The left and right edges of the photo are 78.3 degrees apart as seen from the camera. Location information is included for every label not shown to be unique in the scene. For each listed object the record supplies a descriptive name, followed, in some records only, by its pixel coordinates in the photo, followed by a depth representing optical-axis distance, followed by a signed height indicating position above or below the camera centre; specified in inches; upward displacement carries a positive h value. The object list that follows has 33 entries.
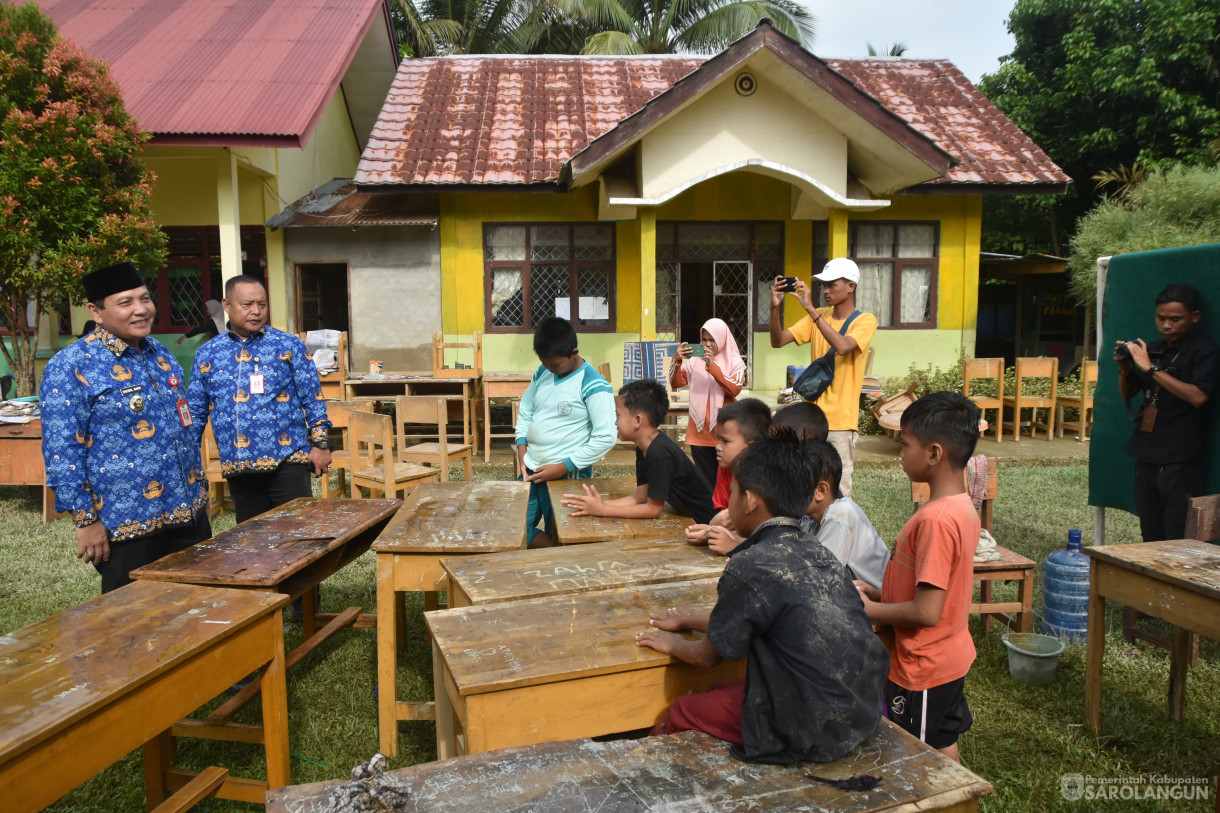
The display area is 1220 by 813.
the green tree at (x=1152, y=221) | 448.8 +78.9
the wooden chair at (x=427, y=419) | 254.2 -25.6
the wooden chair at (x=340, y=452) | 257.4 -38.3
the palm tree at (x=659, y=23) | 684.7 +308.1
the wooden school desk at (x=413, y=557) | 117.5 -33.4
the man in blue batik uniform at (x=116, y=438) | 115.6 -15.2
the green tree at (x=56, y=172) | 285.4 +66.6
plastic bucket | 137.6 -58.1
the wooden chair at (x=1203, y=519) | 131.0 -30.4
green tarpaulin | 166.2 +3.6
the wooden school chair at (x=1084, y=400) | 377.1 -28.2
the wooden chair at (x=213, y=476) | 248.6 -44.0
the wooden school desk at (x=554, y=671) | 78.1 -34.6
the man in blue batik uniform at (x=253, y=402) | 148.6 -11.6
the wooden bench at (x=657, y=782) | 65.2 -40.0
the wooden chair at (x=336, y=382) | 359.9 -18.2
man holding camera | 149.9 -12.0
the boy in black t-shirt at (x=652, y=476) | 135.4 -24.2
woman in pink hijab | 187.0 -10.3
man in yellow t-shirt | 168.7 -1.2
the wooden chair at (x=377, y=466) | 223.1 -39.4
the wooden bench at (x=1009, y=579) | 148.8 -50.2
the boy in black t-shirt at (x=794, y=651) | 71.3 -29.6
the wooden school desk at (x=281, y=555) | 106.9 -32.4
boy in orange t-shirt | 89.3 -29.5
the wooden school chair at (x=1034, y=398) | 378.9 -26.4
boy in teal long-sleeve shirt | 164.4 -17.1
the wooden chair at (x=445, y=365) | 365.6 -8.6
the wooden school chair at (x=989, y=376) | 381.7 -16.1
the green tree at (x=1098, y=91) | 584.1 +214.5
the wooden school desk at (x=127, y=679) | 68.4 -34.3
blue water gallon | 151.9 -50.2
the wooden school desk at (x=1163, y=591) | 103.6 -36.4
